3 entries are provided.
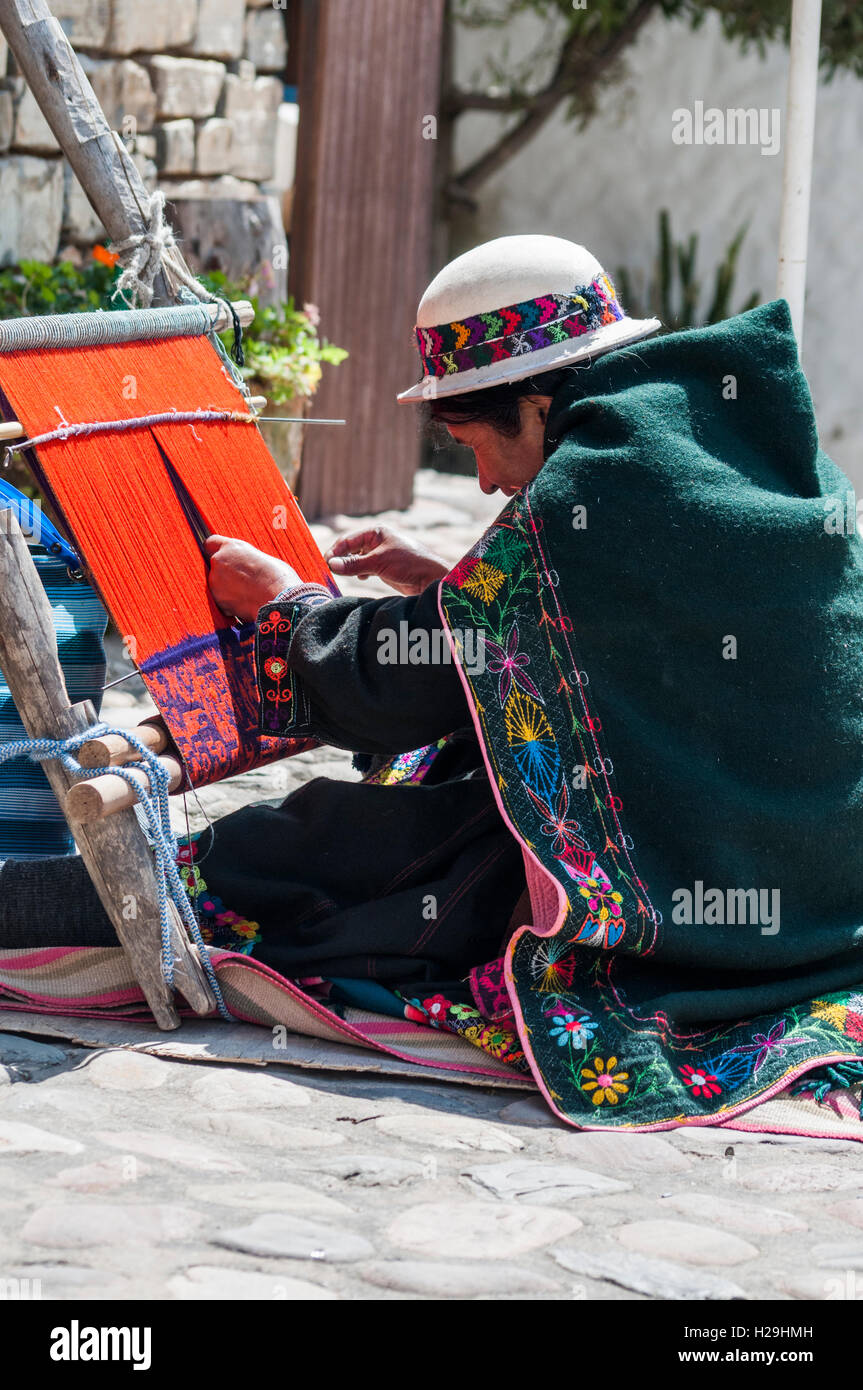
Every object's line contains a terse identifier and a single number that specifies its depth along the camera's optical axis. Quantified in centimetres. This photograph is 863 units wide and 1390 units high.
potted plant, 563
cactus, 966
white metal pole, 445
